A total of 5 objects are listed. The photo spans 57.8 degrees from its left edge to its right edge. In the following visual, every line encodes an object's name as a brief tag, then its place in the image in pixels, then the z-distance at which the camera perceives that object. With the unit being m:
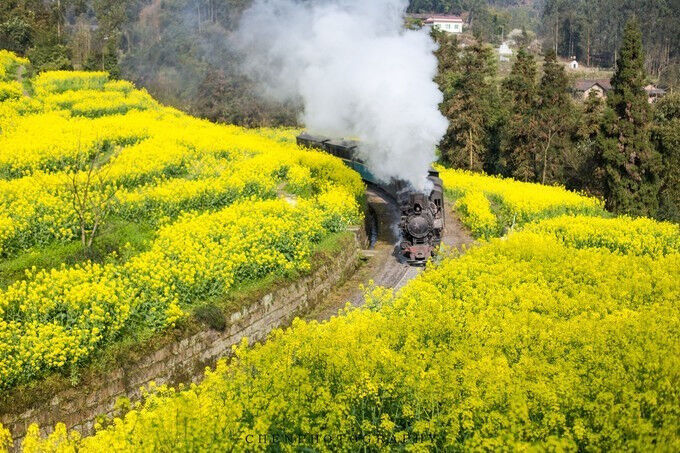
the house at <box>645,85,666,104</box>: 73.02
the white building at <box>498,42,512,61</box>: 114.08
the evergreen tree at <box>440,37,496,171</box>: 41.28
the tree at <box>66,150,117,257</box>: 17.84
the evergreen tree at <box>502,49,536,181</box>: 38.03
